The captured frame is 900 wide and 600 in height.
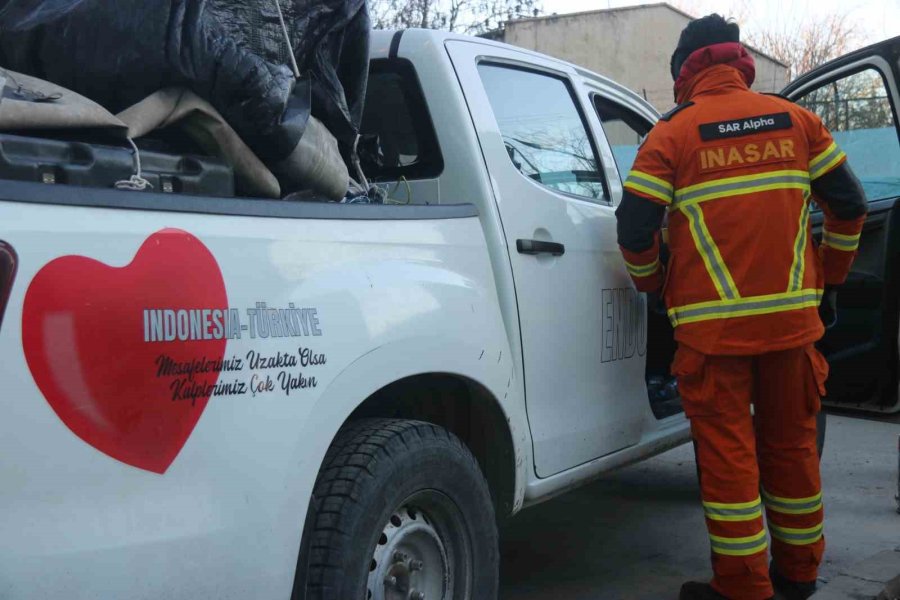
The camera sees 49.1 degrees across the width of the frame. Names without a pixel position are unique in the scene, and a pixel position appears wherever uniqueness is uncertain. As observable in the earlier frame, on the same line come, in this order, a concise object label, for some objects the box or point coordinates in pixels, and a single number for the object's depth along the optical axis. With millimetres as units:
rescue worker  3238
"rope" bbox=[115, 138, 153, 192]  1932
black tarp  2184
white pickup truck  1681
